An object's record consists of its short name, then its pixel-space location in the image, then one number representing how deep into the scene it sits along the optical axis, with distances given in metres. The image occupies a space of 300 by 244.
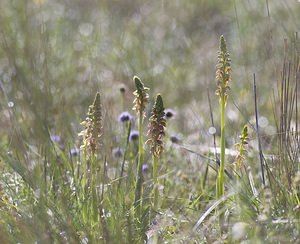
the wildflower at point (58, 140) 6.58
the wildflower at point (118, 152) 6.47
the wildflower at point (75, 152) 6.34
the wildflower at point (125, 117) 6.78
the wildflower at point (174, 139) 7.05
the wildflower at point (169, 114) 7.04
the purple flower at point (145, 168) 6.32
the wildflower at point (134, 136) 6.87
